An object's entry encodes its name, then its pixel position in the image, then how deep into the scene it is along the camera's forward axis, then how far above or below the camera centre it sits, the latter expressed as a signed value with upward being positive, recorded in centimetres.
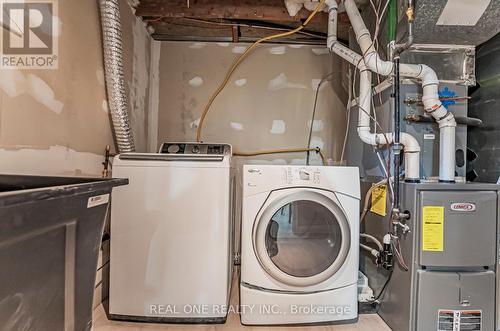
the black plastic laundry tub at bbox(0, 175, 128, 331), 66 -24
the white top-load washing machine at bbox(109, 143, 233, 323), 166 -44
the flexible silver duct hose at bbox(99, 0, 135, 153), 177 +57
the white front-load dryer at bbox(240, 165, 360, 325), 168 -49
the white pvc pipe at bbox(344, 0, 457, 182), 168 +32
